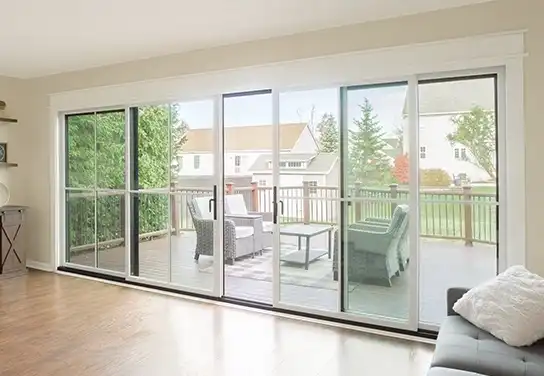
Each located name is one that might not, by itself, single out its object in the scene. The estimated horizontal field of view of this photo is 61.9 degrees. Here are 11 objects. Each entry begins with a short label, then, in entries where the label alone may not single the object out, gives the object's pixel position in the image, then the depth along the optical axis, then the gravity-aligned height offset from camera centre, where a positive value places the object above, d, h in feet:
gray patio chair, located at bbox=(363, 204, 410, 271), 12.27 -1.52
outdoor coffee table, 13.73 -1.80
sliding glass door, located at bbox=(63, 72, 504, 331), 11.83 -0.24
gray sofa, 6.66 -2.67
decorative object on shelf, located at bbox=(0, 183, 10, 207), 19.49 -0.21
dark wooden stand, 18.51 -2.23
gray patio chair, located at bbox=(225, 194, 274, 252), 22.98 -1.60
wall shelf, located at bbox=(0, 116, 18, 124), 19.40 +2.99
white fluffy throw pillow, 7.54 -2.14
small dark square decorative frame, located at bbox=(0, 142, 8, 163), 19.76 +1.63
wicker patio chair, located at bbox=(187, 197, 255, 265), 15.80 -1.27
